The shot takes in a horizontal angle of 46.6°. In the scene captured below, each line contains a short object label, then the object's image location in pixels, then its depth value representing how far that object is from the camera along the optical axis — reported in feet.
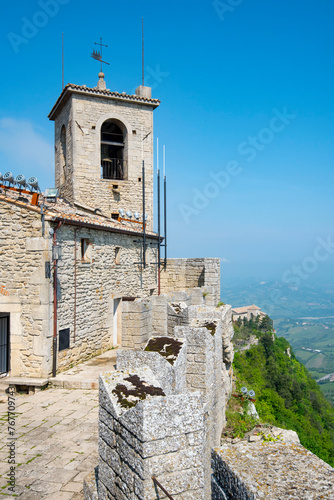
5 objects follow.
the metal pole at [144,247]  51.03
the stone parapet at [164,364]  14.10
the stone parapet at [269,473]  6.91
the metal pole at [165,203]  59.72
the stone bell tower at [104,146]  60.23
